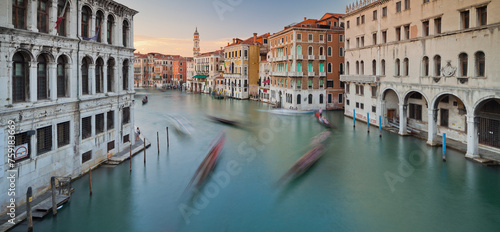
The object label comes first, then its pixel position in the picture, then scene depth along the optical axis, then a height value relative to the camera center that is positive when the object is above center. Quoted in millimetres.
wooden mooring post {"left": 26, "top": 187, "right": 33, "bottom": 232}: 9164 -2872
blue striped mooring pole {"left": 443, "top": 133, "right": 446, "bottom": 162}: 16870 -2145
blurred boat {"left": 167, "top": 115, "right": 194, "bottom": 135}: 27047 -1577
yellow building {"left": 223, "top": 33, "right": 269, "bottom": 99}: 54031 +6989
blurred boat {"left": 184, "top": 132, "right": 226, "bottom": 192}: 14297 -2937
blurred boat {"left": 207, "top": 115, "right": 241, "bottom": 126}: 30009 -1386
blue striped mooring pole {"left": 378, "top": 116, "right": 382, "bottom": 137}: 22991 -1249
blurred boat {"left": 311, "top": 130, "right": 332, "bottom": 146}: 21939 -2220
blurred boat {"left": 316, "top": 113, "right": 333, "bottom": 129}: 27562 -1413
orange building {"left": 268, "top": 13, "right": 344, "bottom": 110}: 37000 +4552
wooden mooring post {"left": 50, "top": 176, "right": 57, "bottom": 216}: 10438 -2946
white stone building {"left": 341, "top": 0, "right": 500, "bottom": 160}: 15906 +2389
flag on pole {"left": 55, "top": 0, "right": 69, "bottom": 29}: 11755 +3116
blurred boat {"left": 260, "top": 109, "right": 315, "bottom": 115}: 36388 -675
